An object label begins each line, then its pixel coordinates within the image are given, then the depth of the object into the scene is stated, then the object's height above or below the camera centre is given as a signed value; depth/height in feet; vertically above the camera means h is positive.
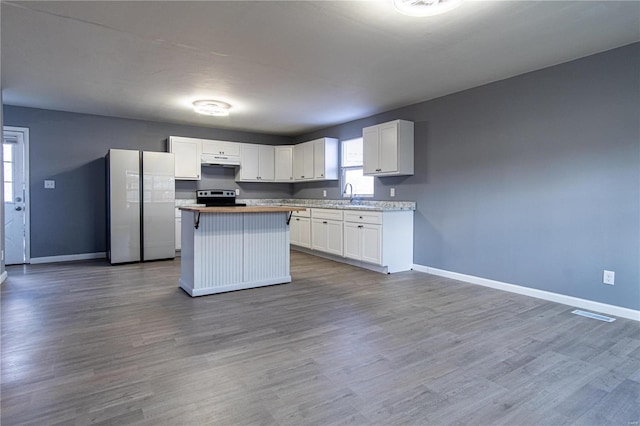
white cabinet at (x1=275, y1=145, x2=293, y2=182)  24.97 +3.18
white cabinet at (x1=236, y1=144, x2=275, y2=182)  23.76 +3.05
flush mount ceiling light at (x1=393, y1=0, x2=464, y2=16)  7.68 +4.55
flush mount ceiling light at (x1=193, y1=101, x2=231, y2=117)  16.61 +4.85
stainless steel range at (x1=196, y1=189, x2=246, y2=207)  22.41 +0.63
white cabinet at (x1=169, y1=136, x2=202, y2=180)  21.02 +3.12
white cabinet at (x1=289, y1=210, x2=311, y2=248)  21.63 -1.42
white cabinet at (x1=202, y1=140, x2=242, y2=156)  22.06 +3.86
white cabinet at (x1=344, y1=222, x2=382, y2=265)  16.20 -1.68
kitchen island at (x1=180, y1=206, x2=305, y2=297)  12.47 -1.59
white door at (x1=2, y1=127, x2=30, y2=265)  17.74 +0.53
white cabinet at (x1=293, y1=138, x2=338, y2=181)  21.93 +3.14
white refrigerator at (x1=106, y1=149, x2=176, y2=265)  18.07 +0.01
